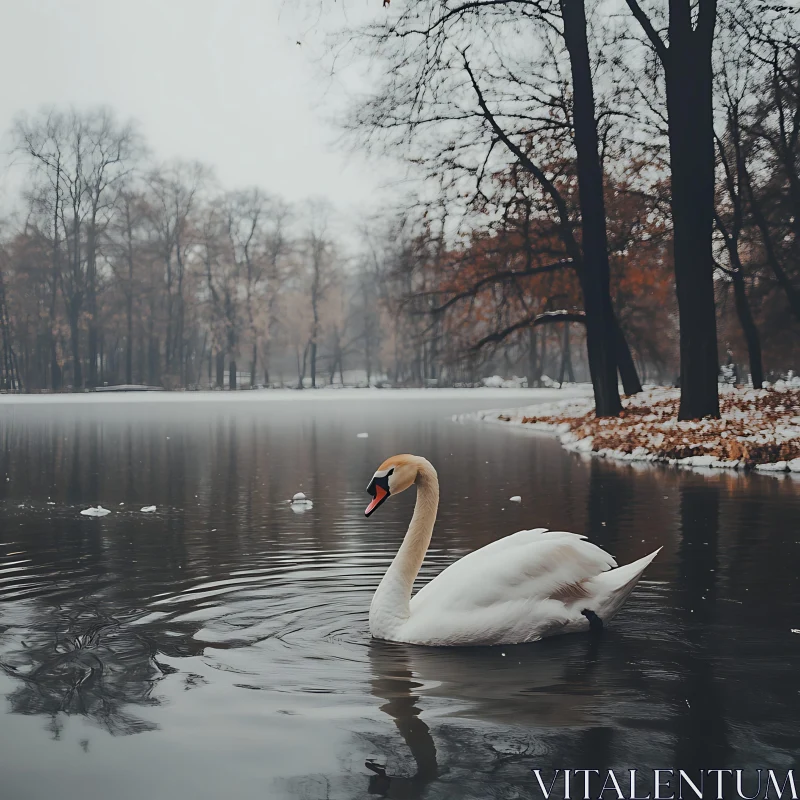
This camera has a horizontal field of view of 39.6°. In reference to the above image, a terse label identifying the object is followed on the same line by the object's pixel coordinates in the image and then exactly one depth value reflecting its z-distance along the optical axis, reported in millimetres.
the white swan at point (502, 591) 6008
